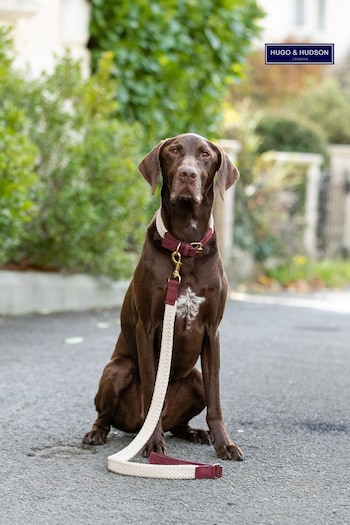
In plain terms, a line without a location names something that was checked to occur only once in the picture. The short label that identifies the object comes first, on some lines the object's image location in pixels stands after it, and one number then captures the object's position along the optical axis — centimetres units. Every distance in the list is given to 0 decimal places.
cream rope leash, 637
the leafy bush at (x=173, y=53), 1761
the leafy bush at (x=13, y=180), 1283
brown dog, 692
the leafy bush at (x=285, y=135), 2789
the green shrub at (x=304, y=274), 2201
